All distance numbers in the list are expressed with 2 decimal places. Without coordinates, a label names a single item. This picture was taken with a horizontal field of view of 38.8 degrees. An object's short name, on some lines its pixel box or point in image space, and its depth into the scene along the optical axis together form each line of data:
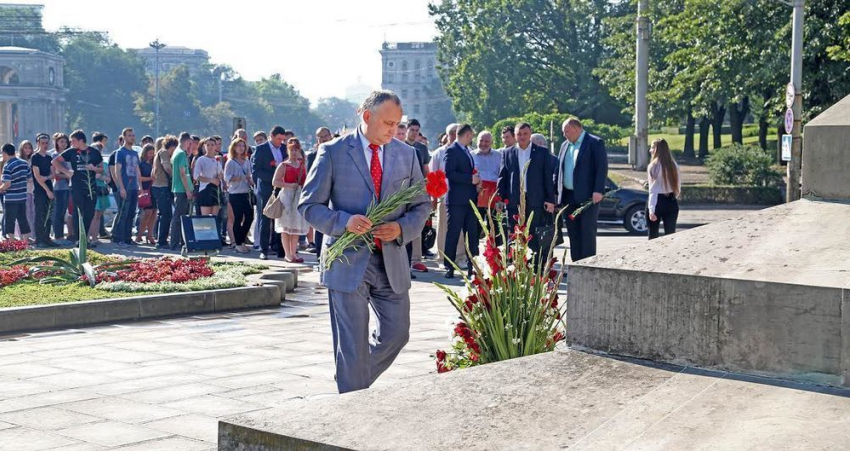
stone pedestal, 4.21
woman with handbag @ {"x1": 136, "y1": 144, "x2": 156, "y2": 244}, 19.78
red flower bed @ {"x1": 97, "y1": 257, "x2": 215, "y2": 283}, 12.27
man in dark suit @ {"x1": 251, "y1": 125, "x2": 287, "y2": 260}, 17.38
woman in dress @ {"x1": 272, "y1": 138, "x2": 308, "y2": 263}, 15.98
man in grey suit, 5.96
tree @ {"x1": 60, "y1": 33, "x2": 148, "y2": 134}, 127.56
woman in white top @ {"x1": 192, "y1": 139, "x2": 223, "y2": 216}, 18.03
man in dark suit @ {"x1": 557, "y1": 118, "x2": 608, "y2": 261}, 12.72
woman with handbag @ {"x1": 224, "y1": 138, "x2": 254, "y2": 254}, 18.02
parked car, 24.27
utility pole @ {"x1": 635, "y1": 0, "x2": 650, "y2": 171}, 36.12
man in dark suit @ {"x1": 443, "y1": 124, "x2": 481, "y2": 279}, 14.23
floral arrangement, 6.23
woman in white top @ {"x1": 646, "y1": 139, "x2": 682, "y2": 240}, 13.83
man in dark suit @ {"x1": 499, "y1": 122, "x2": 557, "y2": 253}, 13.42
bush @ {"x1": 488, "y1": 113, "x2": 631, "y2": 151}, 45.29
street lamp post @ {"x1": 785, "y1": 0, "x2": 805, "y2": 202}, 25.89
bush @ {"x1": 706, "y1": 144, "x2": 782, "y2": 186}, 35.16
